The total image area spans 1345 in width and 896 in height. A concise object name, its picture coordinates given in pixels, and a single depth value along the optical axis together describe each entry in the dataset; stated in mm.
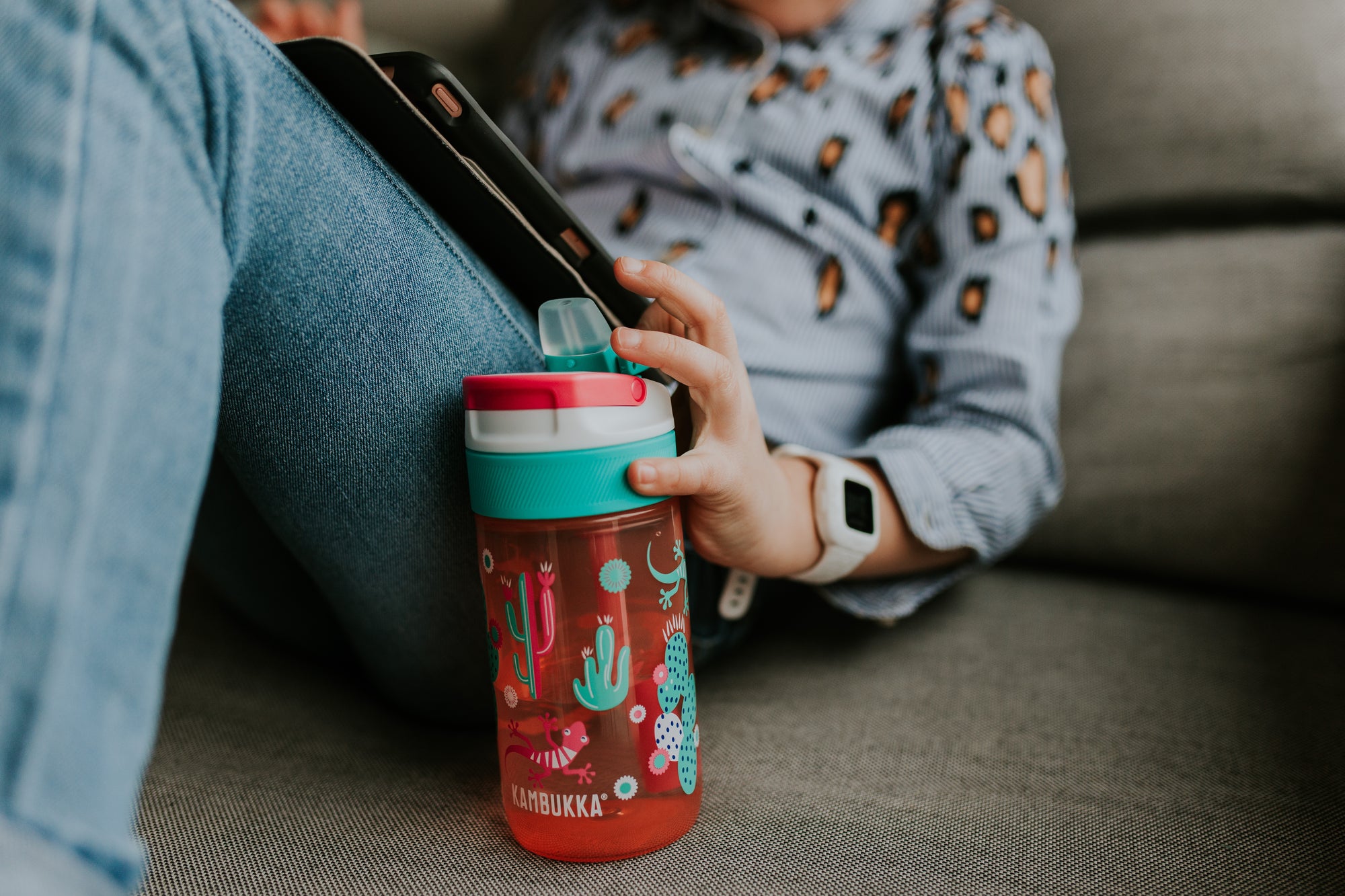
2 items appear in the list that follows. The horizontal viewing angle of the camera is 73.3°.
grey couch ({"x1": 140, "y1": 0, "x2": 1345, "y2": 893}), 495
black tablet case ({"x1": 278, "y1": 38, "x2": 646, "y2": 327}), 475
